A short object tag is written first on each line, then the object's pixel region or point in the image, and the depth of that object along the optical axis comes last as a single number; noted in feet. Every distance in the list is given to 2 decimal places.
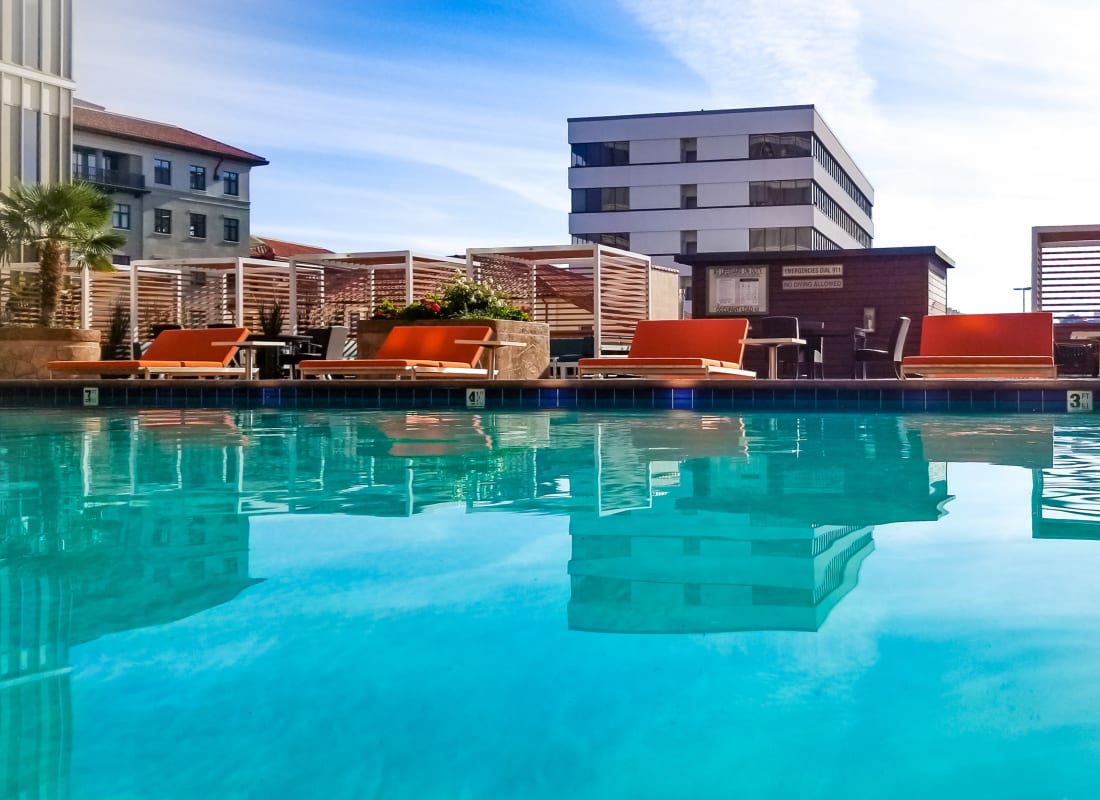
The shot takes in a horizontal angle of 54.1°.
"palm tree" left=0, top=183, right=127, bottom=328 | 58.29
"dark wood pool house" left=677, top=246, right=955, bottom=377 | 52.16
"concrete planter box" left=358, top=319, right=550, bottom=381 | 39.40
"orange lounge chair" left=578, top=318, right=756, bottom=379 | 32.27
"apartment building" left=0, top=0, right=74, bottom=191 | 67.77
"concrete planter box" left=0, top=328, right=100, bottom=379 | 49.08
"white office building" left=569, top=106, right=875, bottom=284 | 154.40
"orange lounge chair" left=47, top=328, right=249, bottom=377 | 38.50
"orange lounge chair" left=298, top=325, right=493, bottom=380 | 35.58
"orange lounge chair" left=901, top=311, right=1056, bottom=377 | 32.83
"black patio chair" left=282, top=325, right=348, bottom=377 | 49.01
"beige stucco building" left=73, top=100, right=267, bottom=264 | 132.67
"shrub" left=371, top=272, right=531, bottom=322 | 40.47
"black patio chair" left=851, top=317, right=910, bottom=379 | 36.83
